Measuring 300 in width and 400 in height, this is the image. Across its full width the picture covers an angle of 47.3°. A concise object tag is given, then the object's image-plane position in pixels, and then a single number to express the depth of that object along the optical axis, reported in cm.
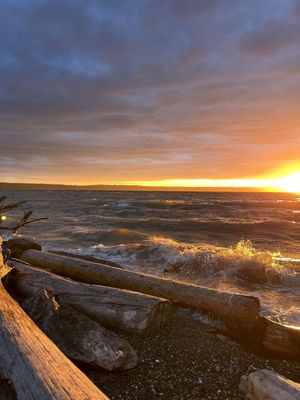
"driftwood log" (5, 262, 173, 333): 515
